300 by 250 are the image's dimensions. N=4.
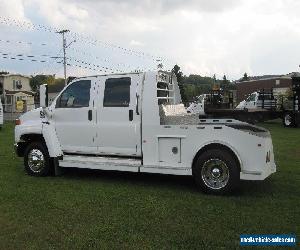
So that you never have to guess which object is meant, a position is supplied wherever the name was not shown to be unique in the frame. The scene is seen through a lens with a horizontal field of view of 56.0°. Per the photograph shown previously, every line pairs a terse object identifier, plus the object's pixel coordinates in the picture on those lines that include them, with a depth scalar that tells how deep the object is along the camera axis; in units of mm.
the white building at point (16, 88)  47978
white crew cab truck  4956
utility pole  38789
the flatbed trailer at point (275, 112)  16080
